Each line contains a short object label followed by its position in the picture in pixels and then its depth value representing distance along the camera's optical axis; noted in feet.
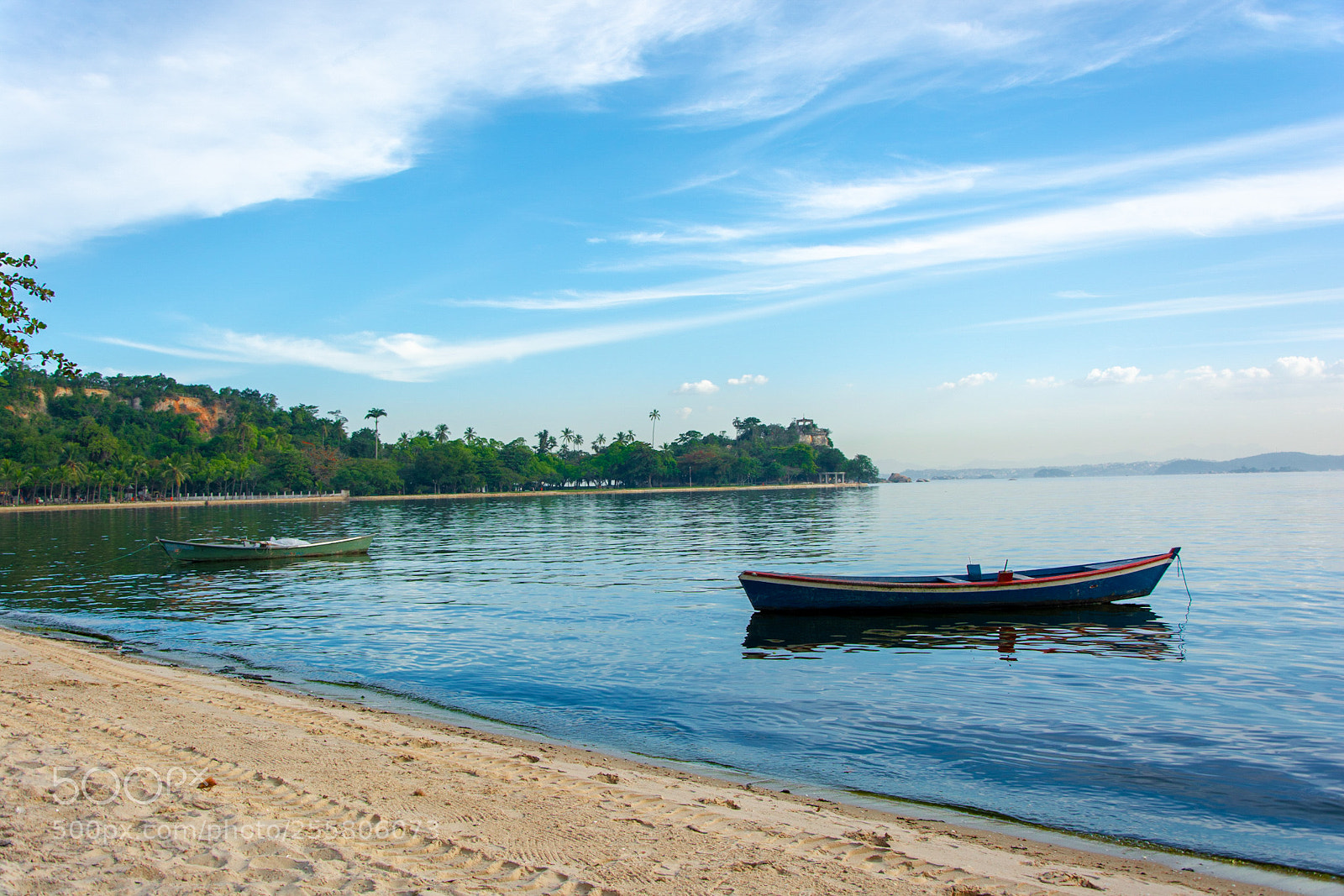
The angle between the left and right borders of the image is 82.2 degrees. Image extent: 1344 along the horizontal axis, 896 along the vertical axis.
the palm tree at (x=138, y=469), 462.19
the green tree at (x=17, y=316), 49.32
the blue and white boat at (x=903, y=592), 71.92
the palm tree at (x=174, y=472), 473.67
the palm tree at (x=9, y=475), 415.85
